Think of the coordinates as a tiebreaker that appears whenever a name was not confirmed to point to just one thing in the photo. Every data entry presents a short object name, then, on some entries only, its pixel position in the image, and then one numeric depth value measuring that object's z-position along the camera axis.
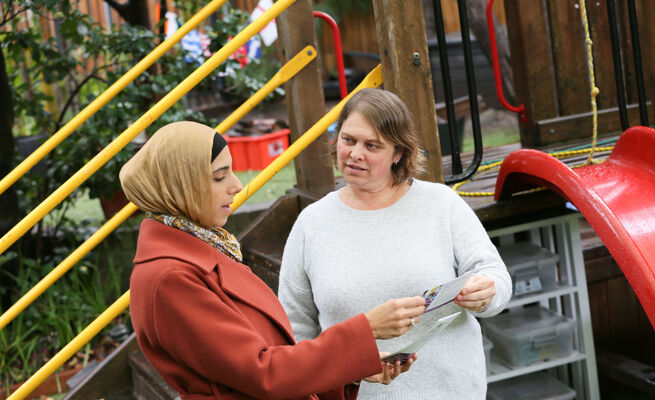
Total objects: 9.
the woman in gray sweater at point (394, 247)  2.18
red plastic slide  2.48
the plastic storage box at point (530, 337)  3.58
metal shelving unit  3.59
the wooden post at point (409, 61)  2.86
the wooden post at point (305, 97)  3.75
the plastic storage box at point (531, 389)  3.65
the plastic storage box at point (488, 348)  3.56
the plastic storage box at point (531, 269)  3.59
